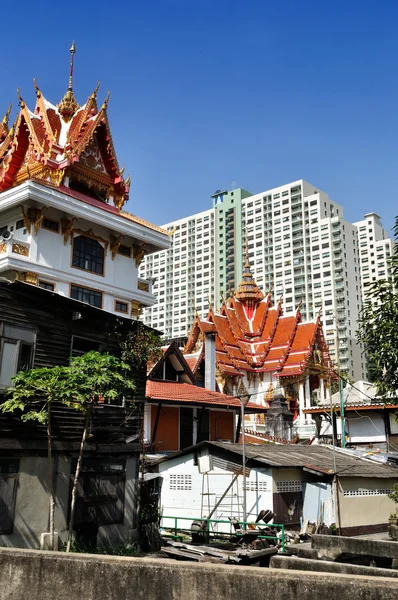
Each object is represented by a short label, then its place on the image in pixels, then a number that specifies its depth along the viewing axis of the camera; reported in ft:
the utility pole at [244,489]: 65.77
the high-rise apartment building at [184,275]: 472.44
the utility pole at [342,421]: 108.65
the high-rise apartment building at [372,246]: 451.12
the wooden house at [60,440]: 49.29
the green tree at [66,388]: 47.75
